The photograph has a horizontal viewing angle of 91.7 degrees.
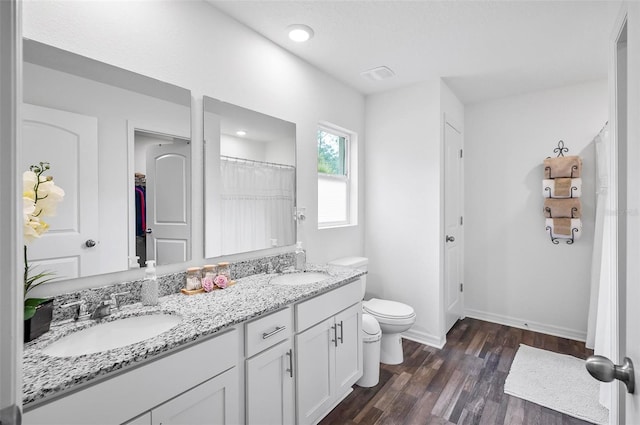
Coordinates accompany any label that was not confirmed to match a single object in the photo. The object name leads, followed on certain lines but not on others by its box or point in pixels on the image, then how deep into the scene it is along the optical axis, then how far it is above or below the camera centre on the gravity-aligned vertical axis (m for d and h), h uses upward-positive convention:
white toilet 2.46 -0.87
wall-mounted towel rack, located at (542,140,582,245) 2.91 +0.15
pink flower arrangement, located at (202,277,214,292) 1.65 -0.40
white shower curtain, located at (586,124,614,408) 2.15 -0.48
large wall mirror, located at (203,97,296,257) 1.86 +0.21
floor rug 2.00 -1.26
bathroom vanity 0.88 -0.57
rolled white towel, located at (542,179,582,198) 2.90 +0.21
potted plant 0.99 -0.06
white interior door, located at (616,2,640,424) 0.59 +0.00
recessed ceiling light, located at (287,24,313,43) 2.05 +1.21
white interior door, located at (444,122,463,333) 3.06 -0.15
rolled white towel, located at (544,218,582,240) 2.94 -0.17
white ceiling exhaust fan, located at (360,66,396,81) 2.68 +1.23
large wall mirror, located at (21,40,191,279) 1.24 +0.24
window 2.91 +0.31
